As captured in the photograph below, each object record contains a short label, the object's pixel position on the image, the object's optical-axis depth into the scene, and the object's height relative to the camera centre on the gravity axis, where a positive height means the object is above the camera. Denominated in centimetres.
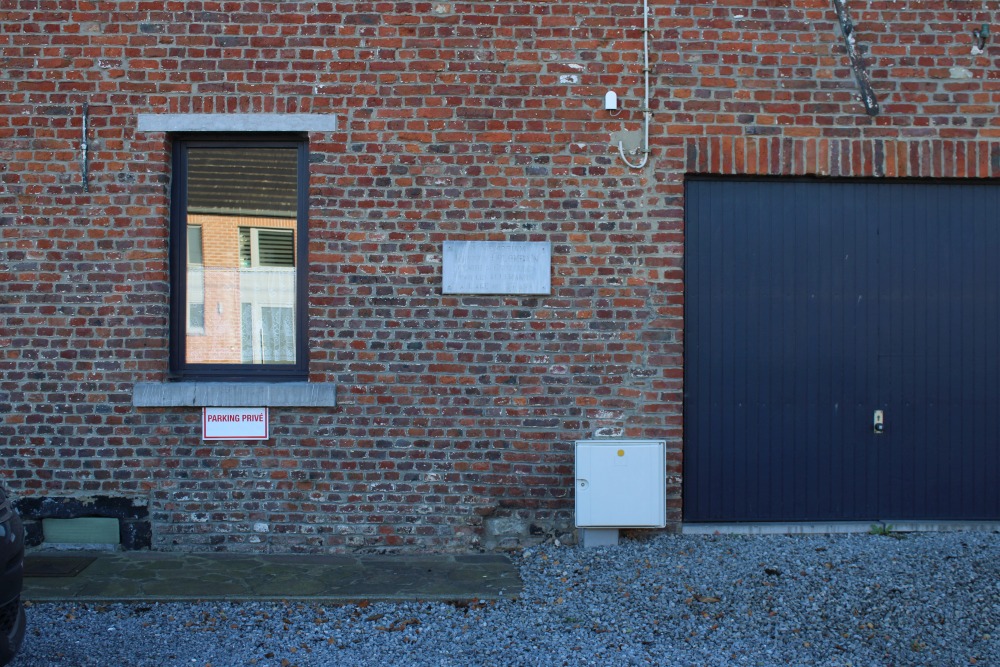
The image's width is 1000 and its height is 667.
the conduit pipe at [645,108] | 640 +170
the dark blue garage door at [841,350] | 662 -3
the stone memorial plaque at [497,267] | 642 +55
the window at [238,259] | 661 +62
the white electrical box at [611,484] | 618 -97
